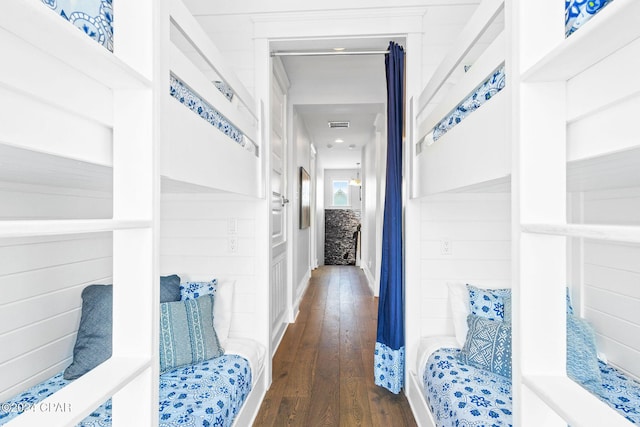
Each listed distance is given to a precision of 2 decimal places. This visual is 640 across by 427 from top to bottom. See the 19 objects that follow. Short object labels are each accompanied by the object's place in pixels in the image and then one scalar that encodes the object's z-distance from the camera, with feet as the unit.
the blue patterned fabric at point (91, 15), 2.57
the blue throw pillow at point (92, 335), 5.44
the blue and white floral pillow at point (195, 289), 7.16
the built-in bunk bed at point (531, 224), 2.56
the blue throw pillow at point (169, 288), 6.66
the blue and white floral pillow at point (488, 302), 6.71
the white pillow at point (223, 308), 7.14
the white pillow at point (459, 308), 6.95
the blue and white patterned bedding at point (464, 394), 4.52
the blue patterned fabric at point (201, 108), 4.10
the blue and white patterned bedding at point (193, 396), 4.49
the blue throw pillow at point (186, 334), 5.83
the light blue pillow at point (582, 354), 5.20
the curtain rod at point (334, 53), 8.16
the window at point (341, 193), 31.63
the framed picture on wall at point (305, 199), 16.44
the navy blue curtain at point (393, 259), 7.91
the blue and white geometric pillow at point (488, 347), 5.60
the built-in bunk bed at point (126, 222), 2.40
